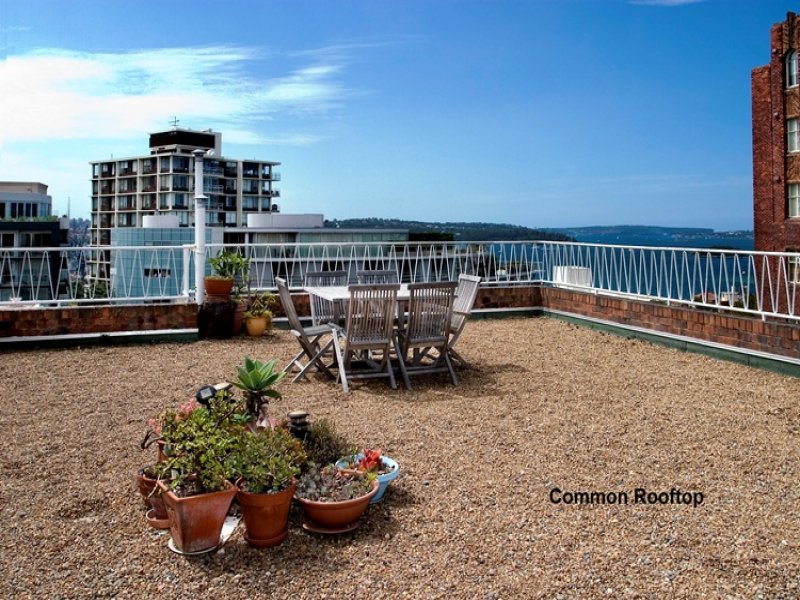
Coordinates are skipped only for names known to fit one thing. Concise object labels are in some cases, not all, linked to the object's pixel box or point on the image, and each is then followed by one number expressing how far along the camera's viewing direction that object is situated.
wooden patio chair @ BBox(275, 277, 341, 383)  5.48
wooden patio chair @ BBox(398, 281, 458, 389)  5.43
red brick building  27.91
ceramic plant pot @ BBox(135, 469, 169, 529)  2.79
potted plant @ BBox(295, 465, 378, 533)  2.76
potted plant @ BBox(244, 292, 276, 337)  7.66
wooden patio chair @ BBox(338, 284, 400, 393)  5.18
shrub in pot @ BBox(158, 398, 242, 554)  2.57
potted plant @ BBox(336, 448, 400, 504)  3.07
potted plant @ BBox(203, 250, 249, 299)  7.59
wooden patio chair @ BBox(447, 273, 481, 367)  5.80
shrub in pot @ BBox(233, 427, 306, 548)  2.63
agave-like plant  3.27
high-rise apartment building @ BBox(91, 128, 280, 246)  75.38
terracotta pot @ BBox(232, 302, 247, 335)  7.65
